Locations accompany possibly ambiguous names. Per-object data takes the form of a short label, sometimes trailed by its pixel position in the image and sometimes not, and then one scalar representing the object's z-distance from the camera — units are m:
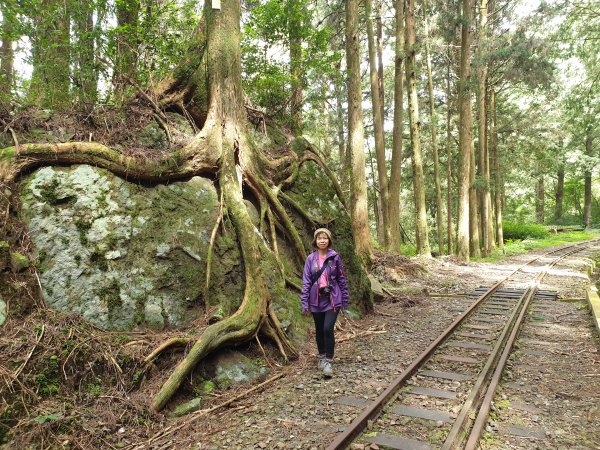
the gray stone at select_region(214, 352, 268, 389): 5.13
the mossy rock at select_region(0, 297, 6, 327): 4.20
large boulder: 4.92
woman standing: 5.86
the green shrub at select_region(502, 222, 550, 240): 36.38
